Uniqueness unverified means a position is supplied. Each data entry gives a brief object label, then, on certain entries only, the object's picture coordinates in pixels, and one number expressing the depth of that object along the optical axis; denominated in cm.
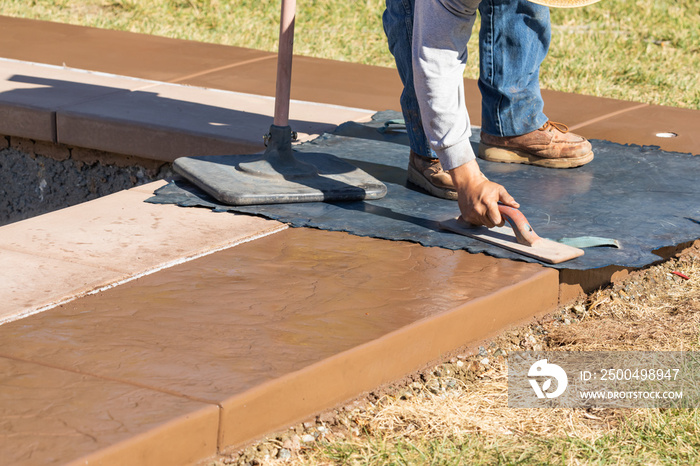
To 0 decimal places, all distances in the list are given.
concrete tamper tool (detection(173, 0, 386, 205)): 652
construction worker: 569
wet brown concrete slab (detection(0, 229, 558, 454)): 421
